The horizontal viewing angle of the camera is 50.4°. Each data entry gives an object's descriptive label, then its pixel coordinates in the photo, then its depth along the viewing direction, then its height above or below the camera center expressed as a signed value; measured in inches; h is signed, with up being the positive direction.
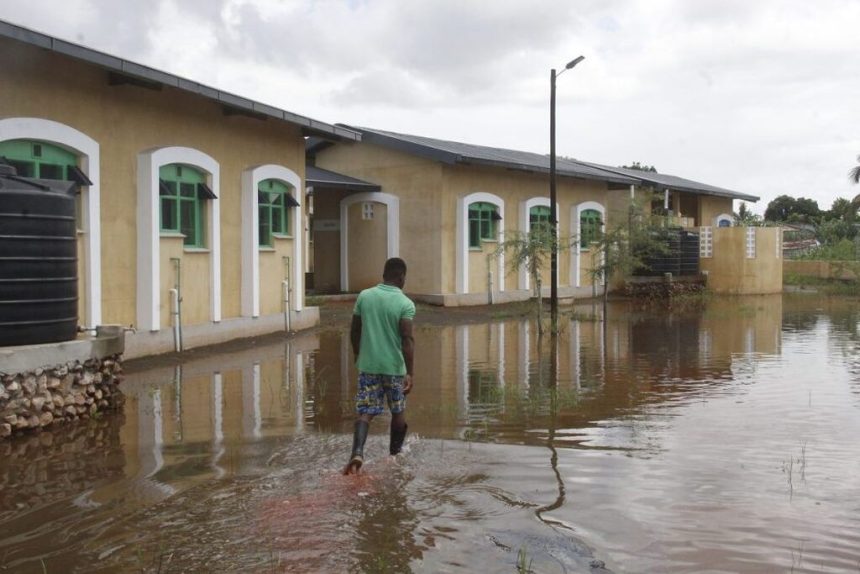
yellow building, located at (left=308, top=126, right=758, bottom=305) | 959.0 +72.1
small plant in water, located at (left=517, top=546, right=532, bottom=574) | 188.4 -60.5
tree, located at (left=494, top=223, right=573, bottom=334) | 689.0 +22.8
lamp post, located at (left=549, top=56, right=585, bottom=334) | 732.7 +45.7
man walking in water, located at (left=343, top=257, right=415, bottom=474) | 274.7 -20.1
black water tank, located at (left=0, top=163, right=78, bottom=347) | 324.5 +7.7
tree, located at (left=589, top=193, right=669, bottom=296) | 904.9 +34.9
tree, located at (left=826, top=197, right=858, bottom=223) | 2758.9 +207.5
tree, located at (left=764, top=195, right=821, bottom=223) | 3129.9 +235.2
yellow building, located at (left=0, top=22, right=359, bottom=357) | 462.8 +59.7
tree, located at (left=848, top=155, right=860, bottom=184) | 1620.3 +177.7
